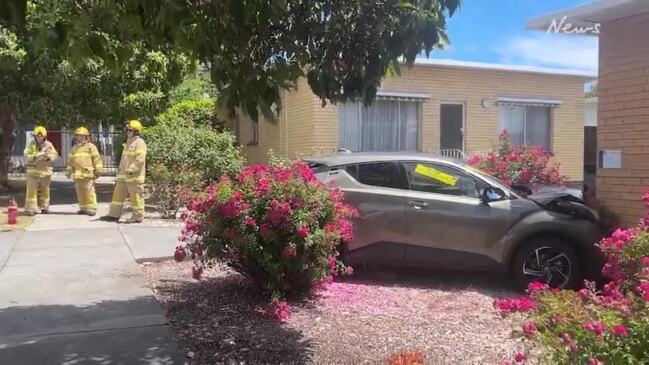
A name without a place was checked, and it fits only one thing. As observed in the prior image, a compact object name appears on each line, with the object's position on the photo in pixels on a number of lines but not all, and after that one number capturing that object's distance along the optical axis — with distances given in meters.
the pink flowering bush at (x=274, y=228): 5.71
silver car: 7.00
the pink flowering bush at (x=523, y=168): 9.36
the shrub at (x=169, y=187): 12.16
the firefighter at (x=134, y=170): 11.45
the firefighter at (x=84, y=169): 12.52
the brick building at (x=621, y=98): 6.53
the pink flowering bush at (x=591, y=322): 2.62
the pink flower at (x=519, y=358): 2.76
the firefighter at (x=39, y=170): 12.55
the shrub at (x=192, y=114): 15.99
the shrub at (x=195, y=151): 12.99
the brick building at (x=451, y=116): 15.04
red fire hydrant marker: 11.00
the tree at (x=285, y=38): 3.87
